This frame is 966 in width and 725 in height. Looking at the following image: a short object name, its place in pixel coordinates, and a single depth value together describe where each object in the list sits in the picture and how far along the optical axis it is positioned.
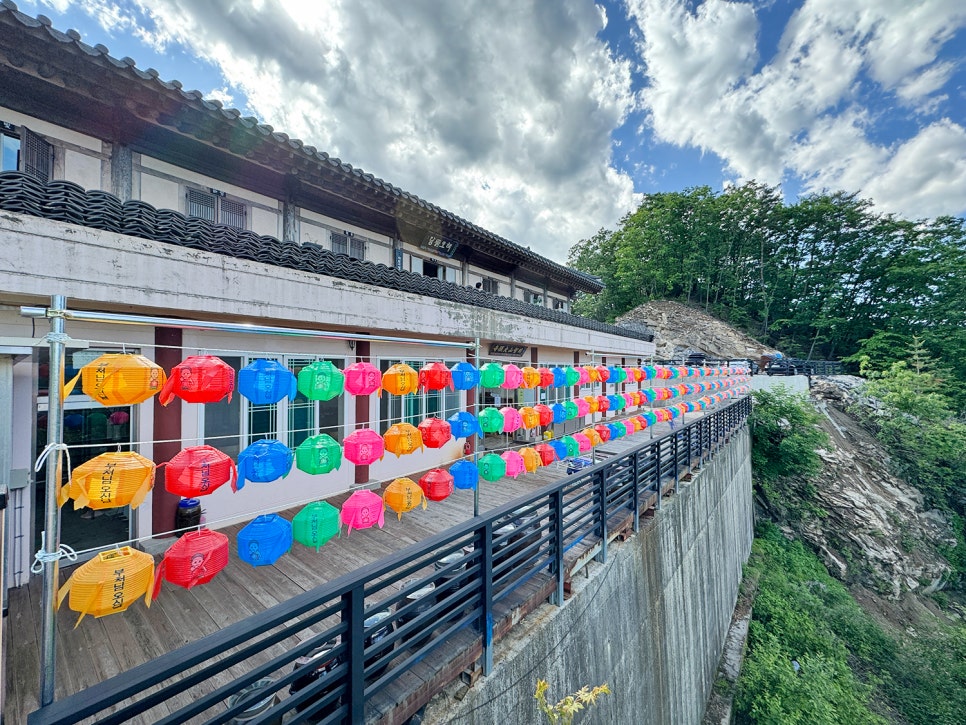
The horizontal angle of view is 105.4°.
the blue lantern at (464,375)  4.43
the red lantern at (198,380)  2.77
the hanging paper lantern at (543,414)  5.71
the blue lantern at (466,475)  4.37
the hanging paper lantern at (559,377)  5.95
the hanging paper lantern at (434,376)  4.37
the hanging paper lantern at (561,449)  5.80
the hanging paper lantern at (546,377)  5.62
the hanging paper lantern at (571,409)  6.17
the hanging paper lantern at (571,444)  5.82
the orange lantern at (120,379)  2.36
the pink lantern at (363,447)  3.71
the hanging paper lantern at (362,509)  3.62
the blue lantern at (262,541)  3.04
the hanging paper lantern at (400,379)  4.04
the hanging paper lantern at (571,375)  6.06
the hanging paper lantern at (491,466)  4.82
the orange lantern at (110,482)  2.38
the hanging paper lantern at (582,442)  5.95
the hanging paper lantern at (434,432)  4.27
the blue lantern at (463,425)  4.64
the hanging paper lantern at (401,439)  3.95
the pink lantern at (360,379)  3.74
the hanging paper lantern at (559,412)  5.95
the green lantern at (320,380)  3.48
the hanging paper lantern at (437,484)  4.27
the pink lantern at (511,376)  5.15
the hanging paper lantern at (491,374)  4.92
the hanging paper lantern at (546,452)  5.48
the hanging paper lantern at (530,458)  5.20
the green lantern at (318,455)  3.45
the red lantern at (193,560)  2.80
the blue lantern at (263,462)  3.10
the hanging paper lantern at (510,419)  5.18
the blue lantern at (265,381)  3.06
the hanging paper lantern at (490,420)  4.90
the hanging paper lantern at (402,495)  4.07
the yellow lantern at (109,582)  2.34
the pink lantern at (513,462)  4.98
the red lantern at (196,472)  2.79
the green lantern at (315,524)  3.34
